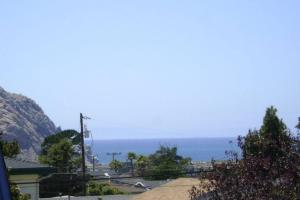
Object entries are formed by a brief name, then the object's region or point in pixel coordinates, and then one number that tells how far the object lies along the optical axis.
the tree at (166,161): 87.06
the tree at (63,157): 71.19
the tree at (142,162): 107.39
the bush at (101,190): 59.03
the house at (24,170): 28.56
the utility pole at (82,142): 55.54
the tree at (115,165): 126.81
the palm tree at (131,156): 117.97
